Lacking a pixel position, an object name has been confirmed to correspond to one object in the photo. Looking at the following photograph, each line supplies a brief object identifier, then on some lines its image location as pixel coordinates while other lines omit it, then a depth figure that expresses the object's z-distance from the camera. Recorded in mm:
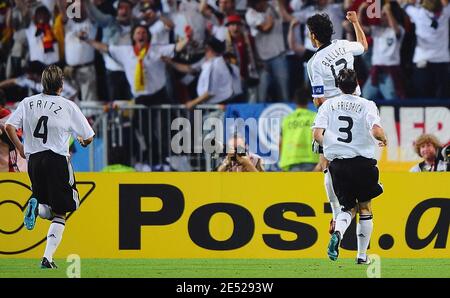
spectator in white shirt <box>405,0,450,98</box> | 19500
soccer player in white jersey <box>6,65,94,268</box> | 14211
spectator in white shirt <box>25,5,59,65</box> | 19609
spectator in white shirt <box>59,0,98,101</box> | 19734
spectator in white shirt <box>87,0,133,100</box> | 19797
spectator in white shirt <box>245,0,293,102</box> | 19766
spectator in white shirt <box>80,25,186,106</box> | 19547
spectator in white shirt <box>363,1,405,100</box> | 19453
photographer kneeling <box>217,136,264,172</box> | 16016
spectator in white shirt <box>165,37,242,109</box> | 19375
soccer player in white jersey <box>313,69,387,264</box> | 13883
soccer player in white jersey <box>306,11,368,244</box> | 14359
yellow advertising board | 15422
